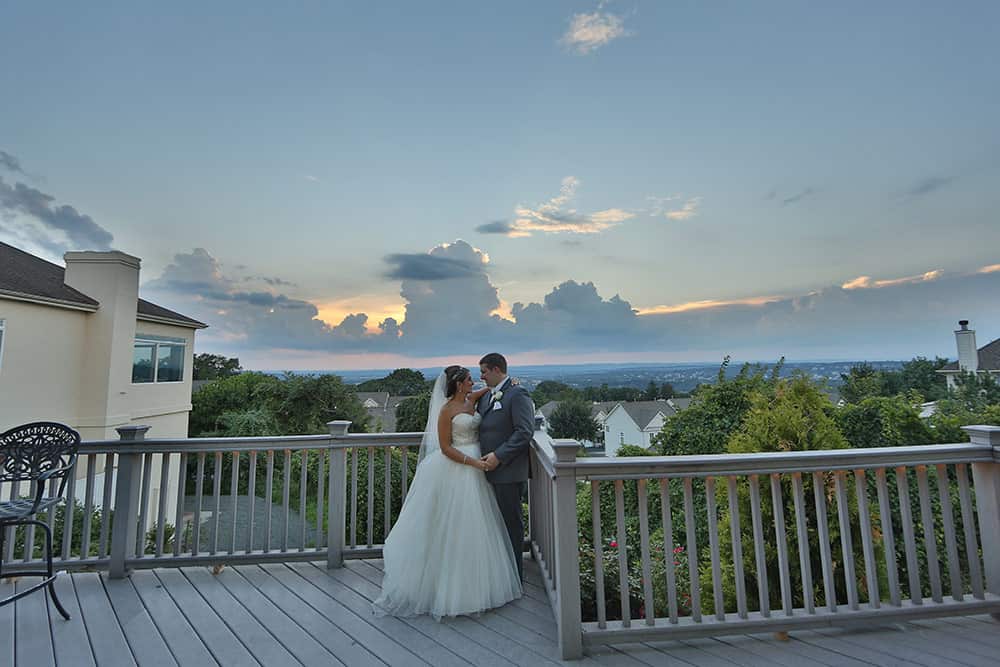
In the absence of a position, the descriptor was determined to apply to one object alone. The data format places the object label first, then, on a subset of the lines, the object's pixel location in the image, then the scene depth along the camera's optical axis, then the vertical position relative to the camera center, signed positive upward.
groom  2.69 -0.36
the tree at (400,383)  24.34 +0.19
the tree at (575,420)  33.47 -2.93
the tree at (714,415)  5.89 -0.50
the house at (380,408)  24.31 -1.26
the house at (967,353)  10.49 +0.53
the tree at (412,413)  21.39 -1.36
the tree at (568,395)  32.09 -0.91
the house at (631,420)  24.44 -2.32
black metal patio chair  2.46 -0.41
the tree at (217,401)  23.44 -0.58
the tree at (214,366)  34.97 +2.07
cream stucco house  10.98 +1.42
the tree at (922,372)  15.24 +0.12
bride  2.49 -0.91
